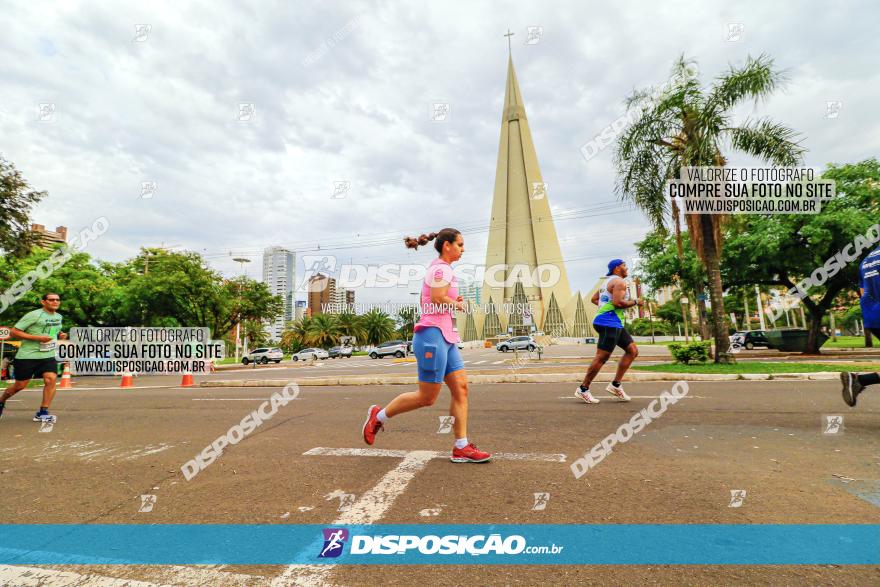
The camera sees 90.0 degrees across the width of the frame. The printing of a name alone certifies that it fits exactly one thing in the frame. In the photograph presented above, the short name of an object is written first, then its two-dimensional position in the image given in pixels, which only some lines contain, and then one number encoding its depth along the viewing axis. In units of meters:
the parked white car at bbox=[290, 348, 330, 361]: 41.75
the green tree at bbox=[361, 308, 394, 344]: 68.06
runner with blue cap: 6.12
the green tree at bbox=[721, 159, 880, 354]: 16.55
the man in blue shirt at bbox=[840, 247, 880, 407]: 4.16
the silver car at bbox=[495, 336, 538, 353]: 44.52
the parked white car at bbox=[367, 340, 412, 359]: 41.06
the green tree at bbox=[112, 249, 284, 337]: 29.44
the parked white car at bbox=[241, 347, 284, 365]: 38.59
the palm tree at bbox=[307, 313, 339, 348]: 61.06
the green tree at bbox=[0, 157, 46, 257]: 14.27
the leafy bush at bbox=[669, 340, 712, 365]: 12.73
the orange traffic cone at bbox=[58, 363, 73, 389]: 13.52
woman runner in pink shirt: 3.47
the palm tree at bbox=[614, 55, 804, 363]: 11.80
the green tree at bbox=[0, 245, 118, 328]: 26.52
